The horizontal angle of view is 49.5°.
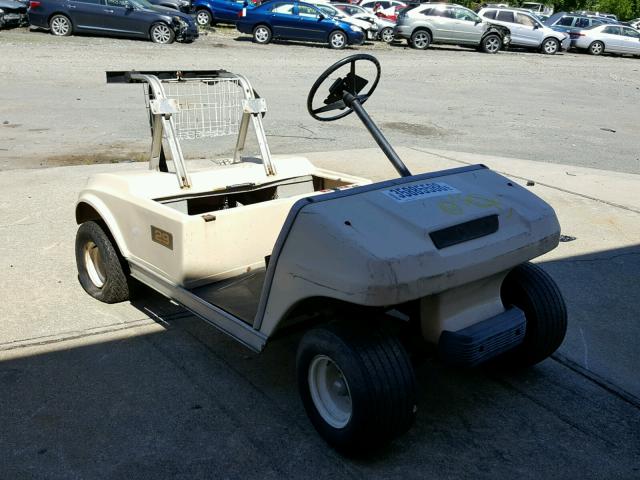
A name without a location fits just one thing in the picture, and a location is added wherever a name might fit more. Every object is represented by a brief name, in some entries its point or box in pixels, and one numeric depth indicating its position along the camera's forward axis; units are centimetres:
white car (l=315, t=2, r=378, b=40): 2170
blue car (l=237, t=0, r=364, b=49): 2102
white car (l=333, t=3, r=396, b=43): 2494
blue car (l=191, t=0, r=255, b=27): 2419
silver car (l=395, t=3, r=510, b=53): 2308
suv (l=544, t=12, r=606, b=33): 2664
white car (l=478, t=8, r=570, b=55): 2467
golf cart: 263
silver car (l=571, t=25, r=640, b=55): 2569
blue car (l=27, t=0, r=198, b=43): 1844
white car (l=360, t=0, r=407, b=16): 2846
